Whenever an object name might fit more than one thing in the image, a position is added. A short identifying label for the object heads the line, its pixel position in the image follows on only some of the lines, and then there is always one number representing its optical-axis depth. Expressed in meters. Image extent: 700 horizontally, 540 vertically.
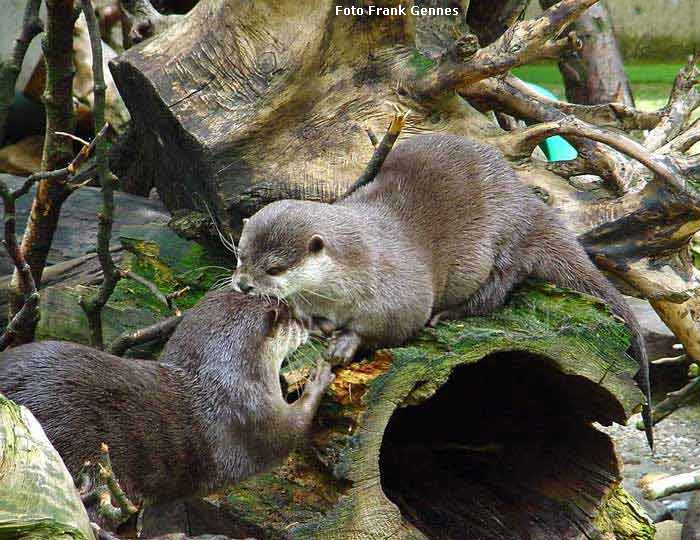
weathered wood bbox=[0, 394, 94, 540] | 2.76
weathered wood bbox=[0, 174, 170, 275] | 7.02
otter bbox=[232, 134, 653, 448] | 5.09
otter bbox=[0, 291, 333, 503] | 4.28
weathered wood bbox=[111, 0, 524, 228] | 6.08
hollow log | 4.55
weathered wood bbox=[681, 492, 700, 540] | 6.65
